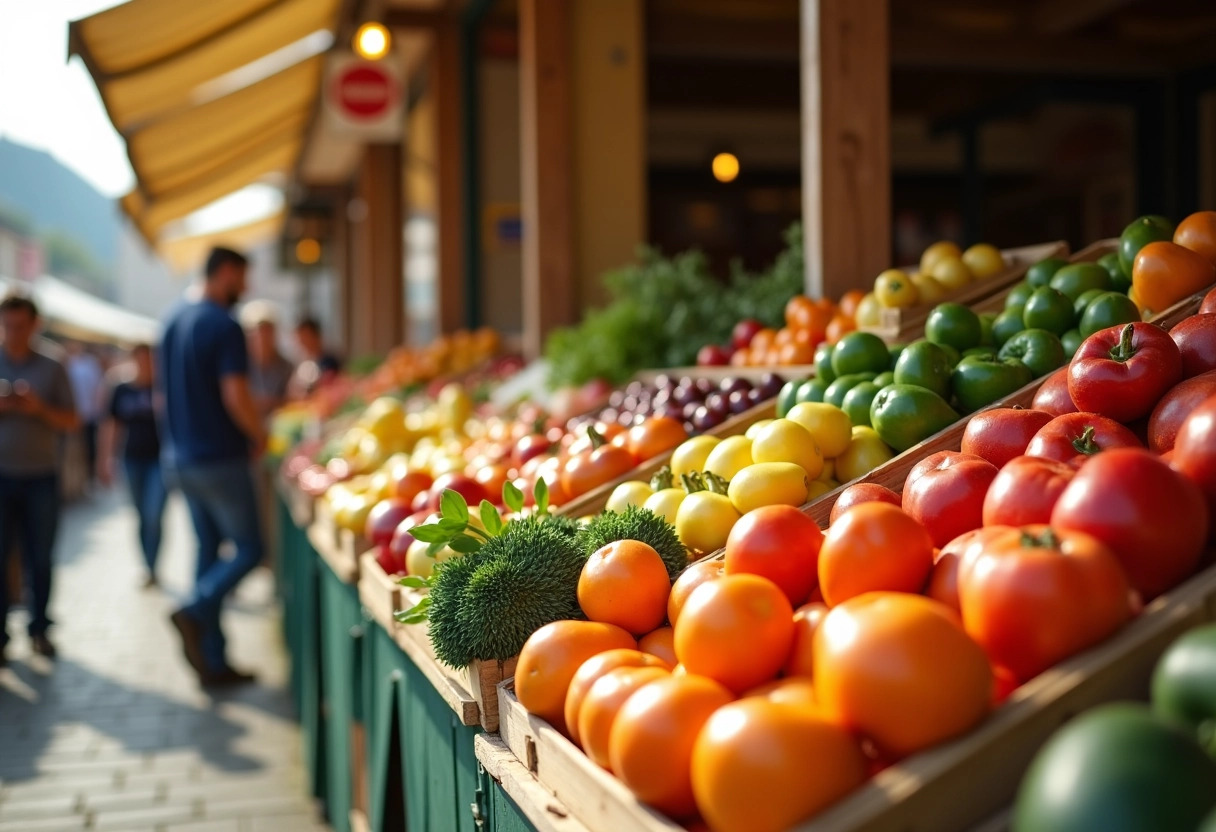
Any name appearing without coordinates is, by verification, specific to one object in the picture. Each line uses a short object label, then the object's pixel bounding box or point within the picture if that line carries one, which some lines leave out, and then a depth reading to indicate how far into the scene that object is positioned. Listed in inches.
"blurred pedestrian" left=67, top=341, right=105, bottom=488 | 574.9
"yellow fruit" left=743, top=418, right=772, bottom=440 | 93.1
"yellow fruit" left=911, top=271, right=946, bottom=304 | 127.3
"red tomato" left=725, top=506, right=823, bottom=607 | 62.7
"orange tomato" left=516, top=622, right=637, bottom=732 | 63.2
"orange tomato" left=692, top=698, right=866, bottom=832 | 43.1
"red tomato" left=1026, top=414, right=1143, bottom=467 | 60.7
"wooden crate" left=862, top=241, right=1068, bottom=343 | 118.4
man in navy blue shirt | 215.0
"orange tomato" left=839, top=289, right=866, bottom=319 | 134.2
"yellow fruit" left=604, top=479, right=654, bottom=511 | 96.6
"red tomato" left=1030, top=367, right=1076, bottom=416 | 73.5
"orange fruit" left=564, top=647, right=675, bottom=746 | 59.1
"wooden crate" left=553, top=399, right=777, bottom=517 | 103.9
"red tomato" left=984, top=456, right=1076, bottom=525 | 52.9
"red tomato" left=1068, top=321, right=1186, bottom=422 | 66.7
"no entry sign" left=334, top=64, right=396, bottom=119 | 327.3
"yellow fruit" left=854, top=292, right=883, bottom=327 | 126.9
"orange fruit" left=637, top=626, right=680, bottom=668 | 66.6
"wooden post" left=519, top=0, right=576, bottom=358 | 240.4
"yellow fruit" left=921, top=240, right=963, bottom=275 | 134.3
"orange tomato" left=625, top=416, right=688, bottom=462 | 112.5
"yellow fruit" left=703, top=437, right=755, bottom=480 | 93.4
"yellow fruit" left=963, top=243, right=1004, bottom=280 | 131.5
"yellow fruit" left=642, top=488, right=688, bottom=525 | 91.2
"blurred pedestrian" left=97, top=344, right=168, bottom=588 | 309.6
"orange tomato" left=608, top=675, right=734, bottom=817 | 48.2
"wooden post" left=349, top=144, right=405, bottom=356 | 455.2
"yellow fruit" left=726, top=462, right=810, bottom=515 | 82.4
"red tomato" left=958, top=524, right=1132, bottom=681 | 44.9
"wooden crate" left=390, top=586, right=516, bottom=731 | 71.7
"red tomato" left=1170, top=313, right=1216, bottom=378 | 69.3
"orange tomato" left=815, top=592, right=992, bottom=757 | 42.9
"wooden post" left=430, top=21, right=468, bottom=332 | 335.6
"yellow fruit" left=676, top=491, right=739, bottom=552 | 82.4
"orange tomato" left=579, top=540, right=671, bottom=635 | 69.9
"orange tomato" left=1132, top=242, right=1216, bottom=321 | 87.9
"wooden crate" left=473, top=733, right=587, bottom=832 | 54.5
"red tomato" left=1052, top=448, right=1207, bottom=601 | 47.7
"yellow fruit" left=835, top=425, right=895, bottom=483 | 89.6
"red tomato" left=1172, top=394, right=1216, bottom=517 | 51.4
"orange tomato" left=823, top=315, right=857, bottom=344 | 130.2
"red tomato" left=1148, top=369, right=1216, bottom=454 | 62.9
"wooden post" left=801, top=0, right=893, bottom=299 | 140.3
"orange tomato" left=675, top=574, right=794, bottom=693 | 55.1
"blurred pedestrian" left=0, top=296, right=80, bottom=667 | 230.1
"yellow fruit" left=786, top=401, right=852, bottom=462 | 90.2
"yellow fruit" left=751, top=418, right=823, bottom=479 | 87.4
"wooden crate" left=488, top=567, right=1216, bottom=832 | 41.0
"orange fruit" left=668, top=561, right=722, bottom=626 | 67.1
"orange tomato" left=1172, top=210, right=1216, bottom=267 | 93.4
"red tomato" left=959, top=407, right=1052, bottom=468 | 69.2
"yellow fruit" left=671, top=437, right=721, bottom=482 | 101.2
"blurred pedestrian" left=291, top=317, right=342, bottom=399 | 443.5
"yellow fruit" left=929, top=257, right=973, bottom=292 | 129.5
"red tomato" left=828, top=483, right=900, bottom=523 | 68.5
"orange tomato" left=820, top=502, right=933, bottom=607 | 54.7
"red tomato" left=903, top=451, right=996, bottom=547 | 61.6
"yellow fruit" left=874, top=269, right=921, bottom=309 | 123.4
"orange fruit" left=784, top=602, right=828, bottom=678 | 54.9
